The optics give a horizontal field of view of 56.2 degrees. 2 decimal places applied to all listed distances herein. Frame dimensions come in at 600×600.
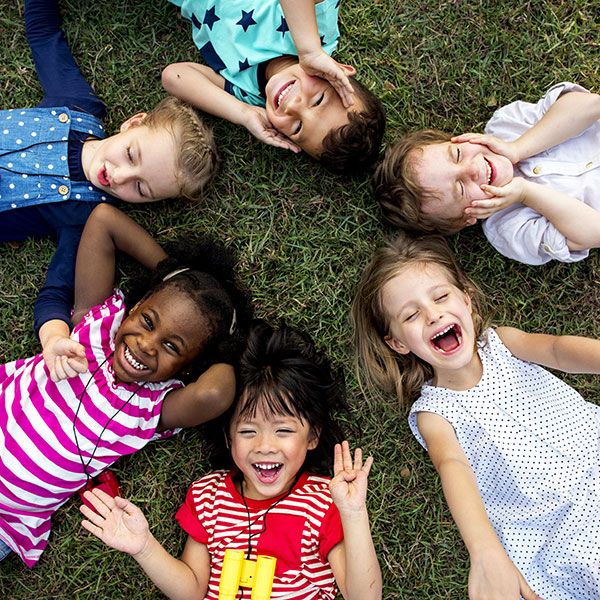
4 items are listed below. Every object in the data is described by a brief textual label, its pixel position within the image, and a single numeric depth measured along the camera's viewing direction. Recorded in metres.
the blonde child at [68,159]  2.51
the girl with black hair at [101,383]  2.34
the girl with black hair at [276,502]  2.19
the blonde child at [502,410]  2.37
